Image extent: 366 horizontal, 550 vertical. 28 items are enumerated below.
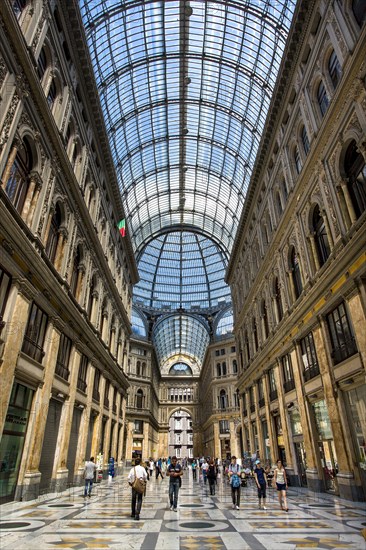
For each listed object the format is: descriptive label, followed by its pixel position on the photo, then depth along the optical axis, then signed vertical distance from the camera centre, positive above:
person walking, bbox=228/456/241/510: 12.84 -0.51
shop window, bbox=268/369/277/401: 25.91 +5.33
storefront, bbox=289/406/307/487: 20.39 +1.08
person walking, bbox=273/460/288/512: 12.18 -0.54
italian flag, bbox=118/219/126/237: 35.75 +21.86
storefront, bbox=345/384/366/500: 13.78 +1.44
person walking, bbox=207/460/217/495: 18.07 -0.43
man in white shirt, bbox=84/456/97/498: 16.42 -0.33
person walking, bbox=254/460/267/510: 13.35 -0.51
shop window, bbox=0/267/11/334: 12.74 +5.87
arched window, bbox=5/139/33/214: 14.52 +11.10
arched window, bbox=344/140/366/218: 14.45 +10.77
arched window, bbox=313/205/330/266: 18.17 +10.58
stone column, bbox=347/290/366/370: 13.12 +4.80
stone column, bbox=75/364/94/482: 22.14 +2.31
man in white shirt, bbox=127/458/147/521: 10.39 -0.38
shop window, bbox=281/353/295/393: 22.25 +5.31
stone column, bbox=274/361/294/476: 21.73 +2.62
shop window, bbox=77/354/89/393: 23.18 +5.73
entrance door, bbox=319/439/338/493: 16.30 +0.03
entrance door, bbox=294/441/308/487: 20.34 +0.22
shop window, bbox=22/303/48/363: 15.14 +5.39
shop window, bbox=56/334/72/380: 19.27 +5.58
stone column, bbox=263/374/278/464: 25.03 +2.68
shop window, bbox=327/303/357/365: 14.91 +5.11
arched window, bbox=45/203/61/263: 18.73 +11.33
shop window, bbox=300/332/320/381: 18.62 +5.26
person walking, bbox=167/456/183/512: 12.20 -0.37
